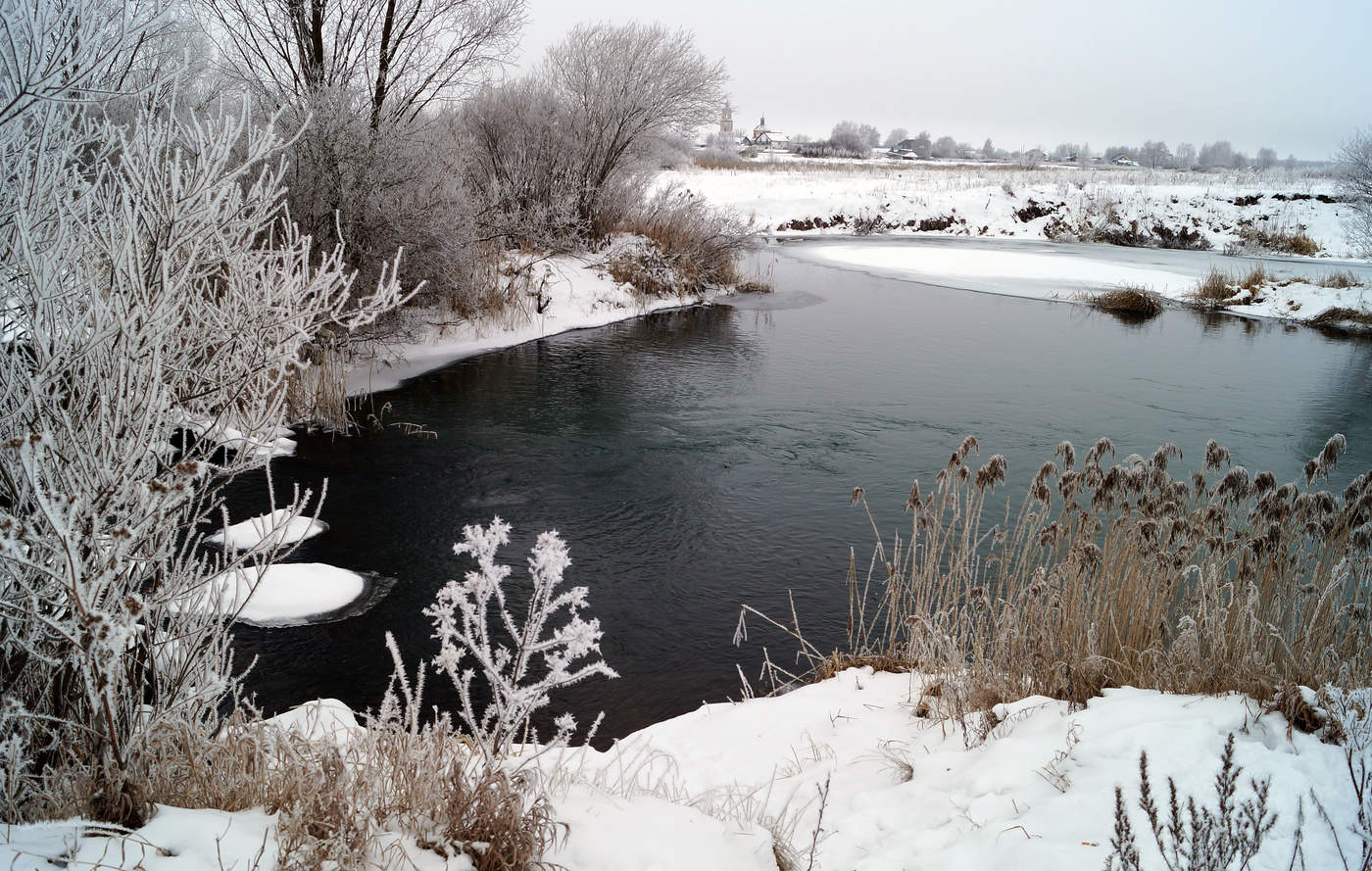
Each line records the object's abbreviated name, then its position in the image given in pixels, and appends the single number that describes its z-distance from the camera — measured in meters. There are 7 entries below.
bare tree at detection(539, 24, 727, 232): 18.86
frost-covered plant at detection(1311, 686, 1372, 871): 2.47
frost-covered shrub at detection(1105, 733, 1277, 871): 1.58
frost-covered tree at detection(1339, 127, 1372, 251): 21.31
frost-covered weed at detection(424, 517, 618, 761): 2.42
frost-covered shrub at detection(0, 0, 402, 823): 2.38
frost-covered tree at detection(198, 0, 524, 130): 12.18
